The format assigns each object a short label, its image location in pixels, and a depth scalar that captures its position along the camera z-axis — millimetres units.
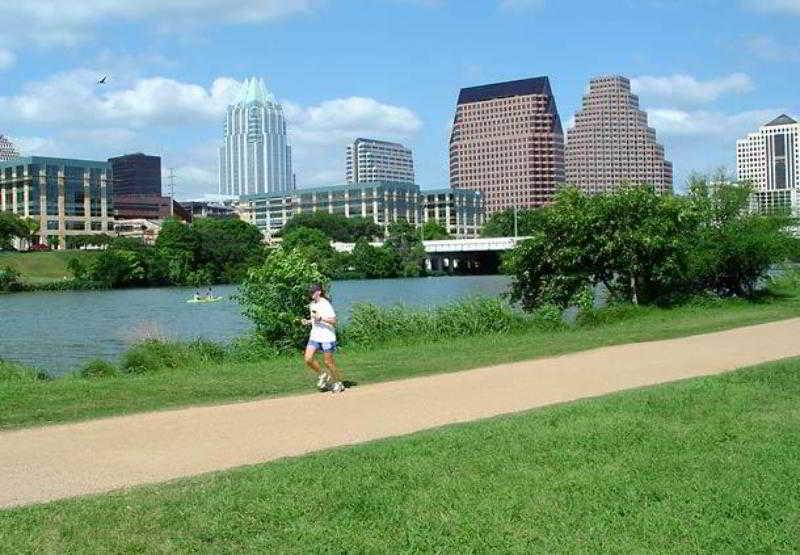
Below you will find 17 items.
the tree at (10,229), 130250
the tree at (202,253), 102062
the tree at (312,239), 112438
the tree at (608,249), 28922
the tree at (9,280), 88188
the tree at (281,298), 20578
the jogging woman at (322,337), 12969
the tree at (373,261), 114500
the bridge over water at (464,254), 116188
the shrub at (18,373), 16028
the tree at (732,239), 31094
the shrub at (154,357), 17875
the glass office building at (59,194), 170125
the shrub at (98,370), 16469
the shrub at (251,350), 19297
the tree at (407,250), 120125
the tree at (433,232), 163375
